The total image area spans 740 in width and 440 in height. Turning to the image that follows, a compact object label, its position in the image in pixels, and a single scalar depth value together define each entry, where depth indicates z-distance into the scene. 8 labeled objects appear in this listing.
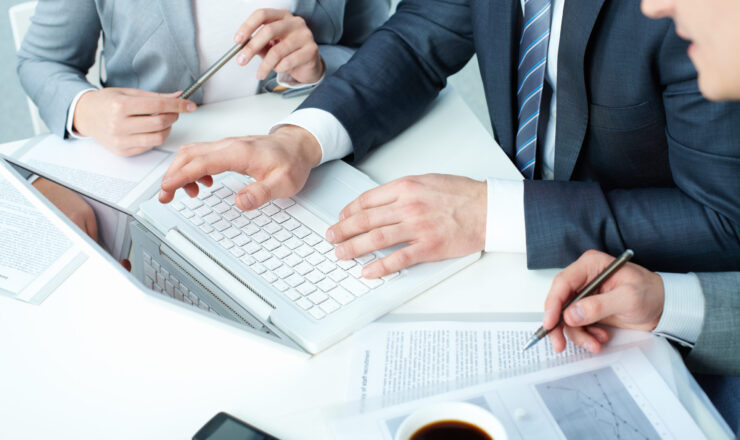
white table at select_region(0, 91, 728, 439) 0.64
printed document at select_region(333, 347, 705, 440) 0.60
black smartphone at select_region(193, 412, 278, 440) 0.60
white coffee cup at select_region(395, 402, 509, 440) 0.51
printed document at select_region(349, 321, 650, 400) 0.66
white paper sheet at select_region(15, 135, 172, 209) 0.96
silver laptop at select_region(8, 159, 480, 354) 0.73
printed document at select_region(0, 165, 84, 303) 0.80
